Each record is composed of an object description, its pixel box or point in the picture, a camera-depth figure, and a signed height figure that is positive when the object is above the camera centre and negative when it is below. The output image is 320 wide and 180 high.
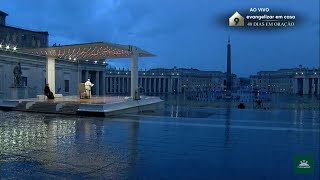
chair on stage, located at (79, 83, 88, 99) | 33.04 -0.75
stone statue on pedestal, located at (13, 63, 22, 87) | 34.06 +0.85
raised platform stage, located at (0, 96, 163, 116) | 21.23 -1.58
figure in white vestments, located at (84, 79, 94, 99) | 32.61 -0.24
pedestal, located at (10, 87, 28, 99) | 32.41 -0.86
